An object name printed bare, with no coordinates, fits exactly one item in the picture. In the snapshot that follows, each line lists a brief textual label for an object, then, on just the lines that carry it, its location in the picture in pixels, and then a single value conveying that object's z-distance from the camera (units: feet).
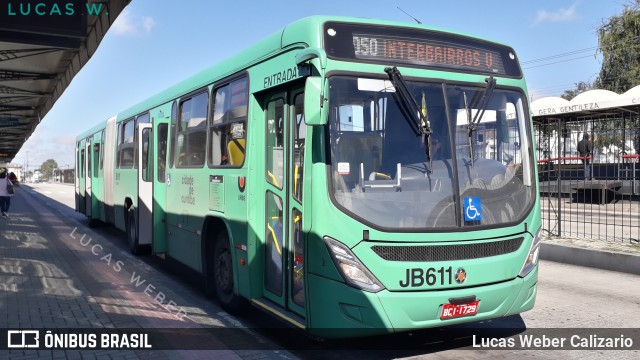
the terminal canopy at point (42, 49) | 29.37
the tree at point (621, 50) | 90.68
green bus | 14.35
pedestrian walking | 63.63
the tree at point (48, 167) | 531.46
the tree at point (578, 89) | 109.29
